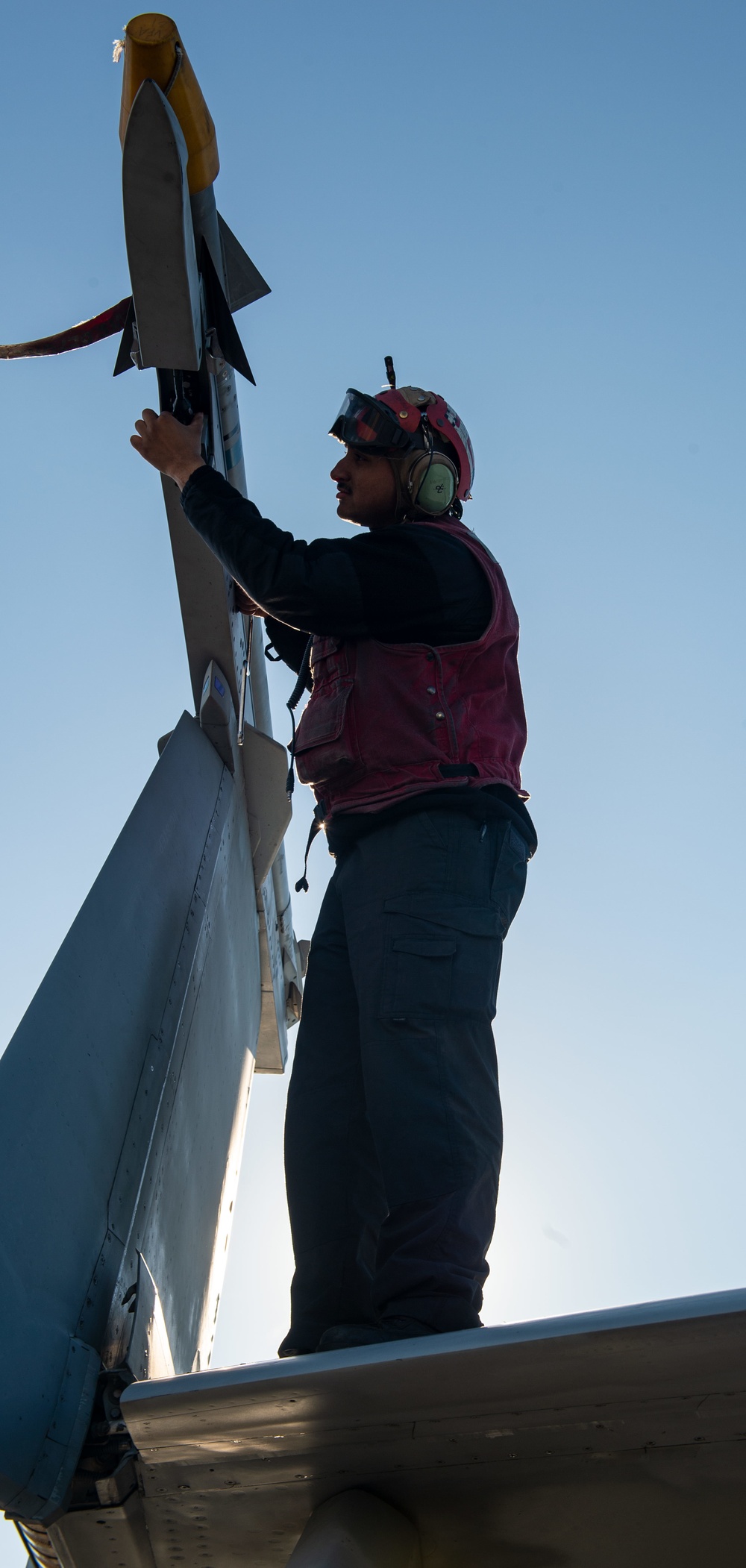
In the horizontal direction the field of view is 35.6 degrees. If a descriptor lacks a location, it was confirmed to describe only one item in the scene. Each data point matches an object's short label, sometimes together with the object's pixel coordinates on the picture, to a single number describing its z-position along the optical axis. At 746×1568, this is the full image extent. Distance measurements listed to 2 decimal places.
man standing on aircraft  2.20
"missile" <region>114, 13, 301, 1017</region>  3.24
